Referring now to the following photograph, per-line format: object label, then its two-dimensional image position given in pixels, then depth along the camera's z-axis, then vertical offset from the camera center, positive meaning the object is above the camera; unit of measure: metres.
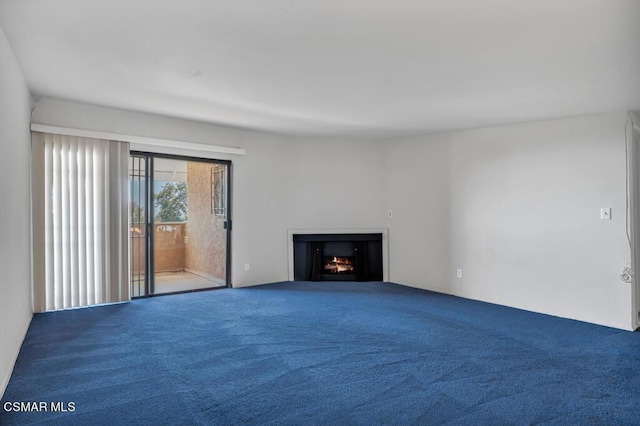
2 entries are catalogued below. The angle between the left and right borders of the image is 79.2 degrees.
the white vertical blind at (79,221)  4.35 -0.07
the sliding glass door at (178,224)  5.25 -0.13
